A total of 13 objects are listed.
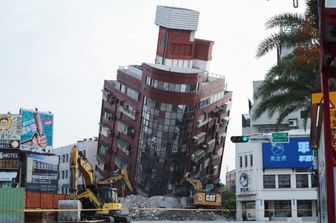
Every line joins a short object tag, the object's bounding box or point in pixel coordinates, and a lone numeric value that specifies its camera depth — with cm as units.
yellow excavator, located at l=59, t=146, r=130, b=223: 3609
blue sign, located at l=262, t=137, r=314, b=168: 7400
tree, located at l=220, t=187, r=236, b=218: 8273
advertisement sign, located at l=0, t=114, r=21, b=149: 8112
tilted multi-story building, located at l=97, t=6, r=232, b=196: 8875
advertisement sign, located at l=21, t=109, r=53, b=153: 8194
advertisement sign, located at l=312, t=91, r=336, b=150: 1091
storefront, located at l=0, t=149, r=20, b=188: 8058
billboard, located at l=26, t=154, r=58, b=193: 8350
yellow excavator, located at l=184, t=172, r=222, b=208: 7875
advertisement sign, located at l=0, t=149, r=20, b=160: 8128
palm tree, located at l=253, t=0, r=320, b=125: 2289
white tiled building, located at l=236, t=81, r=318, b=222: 7400
